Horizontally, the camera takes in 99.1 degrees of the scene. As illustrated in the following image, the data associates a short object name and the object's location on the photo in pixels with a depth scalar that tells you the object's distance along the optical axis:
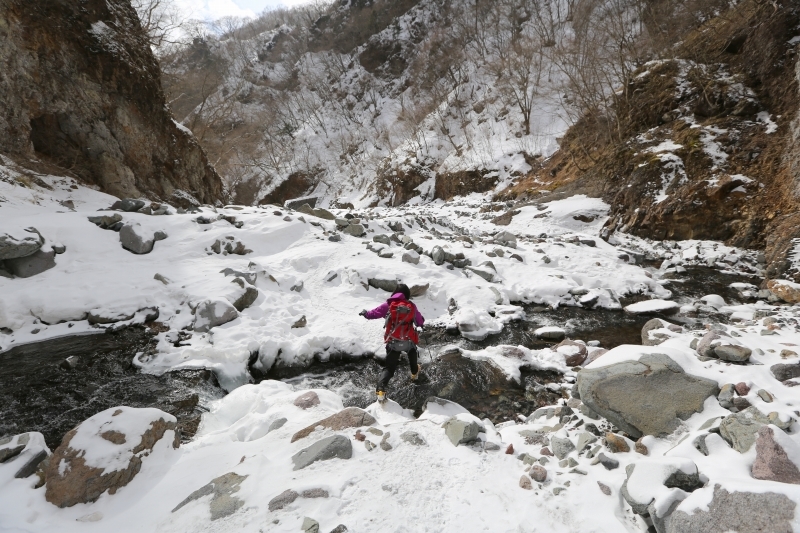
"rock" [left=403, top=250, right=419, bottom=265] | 9.12
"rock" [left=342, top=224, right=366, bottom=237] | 11.24
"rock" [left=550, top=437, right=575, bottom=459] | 3.07
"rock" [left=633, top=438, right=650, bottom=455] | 2.99
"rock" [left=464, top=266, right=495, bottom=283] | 8.79
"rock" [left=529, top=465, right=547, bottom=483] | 2.80
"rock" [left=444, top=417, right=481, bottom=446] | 3.22
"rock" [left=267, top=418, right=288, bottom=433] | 3.78
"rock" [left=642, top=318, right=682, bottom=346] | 4.96
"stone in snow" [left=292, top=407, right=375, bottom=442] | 3.52
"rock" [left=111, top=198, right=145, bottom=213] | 10.23
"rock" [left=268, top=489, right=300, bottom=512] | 2.54
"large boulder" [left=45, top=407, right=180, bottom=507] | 2.81
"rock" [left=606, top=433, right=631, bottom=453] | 3.03
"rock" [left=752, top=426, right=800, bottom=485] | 2.20
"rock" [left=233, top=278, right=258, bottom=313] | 6.91
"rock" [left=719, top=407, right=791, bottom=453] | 2.51
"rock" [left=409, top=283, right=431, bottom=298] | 7.93
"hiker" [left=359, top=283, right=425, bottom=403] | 5.06
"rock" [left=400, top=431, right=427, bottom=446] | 3.28
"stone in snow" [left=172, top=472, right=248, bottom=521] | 2.59
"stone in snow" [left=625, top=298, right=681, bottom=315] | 6.88
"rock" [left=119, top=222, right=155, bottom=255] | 8.01
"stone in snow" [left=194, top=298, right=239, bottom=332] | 6.30
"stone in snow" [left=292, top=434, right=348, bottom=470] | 3.03
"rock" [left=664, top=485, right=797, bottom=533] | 1.87
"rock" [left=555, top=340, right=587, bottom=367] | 5.40
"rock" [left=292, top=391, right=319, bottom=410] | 4.26
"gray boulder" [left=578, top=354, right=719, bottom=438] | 3.18
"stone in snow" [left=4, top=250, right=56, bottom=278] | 6.36
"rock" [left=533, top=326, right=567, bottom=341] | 6.50
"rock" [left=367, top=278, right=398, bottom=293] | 8.24
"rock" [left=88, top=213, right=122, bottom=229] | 8.28
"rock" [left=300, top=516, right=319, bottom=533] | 2.31
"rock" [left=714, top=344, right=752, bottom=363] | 3.65
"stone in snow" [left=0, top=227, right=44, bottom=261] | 6.16
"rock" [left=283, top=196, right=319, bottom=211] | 26.57
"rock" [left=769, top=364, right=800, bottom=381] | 3.26
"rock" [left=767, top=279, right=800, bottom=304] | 6.39
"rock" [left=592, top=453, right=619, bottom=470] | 2.83
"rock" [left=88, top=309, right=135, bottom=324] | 6.20
